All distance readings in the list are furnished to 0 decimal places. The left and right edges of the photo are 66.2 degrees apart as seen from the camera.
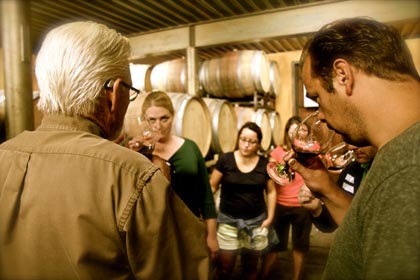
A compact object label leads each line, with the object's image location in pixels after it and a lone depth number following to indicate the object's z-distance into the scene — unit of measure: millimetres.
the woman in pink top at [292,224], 3676
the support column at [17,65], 1745
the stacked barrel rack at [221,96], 4156
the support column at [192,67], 4875
